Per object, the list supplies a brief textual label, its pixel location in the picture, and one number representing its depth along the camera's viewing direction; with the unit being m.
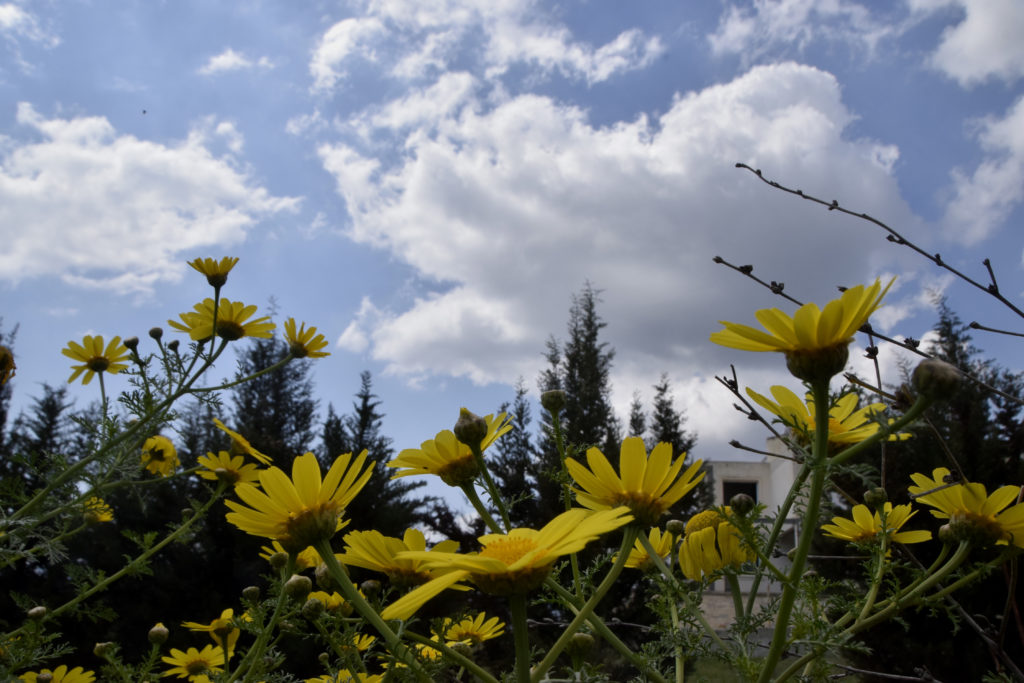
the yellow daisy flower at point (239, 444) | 0.57
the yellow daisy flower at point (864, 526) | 0.36
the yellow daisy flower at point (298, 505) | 0.26
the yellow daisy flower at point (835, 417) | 0.28
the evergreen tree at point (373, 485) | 5.87
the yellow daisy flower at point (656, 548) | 0.42
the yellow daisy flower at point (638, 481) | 0.28
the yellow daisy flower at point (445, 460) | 0.33
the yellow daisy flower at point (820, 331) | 0.24
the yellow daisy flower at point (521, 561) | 0.20
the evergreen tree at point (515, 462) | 7.91
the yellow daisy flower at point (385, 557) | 0.28
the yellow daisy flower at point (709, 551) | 0.37
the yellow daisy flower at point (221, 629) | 0.52
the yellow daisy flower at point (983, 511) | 0.29
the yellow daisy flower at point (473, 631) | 0.46
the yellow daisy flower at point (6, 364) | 0.56
